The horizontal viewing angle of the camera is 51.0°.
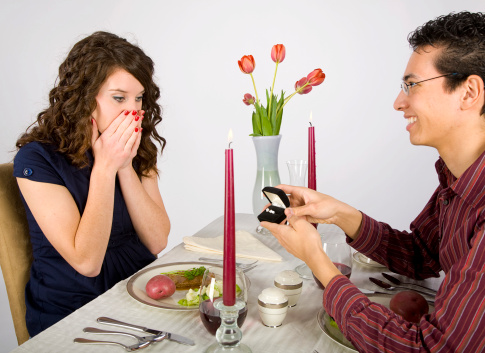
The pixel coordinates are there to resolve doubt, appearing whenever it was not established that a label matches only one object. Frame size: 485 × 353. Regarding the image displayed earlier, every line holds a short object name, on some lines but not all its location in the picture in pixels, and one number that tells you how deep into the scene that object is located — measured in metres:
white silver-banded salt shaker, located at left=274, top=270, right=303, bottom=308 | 1.18
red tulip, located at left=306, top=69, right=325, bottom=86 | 1.65
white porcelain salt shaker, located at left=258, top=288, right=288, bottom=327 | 1.08
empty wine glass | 1.65
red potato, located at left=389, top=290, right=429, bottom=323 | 1.09
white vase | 1.71
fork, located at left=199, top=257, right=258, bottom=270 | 1.47
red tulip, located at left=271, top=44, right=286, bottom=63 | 1.71
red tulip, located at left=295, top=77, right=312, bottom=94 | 1.71
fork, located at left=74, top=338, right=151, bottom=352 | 1.00
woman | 1.54
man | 0.90
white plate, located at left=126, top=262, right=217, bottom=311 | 1.17
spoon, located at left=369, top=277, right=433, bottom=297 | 1.32
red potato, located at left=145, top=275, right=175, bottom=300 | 1.23
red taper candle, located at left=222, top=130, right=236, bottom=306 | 0.85
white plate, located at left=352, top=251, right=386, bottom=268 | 1.48
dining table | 1.02
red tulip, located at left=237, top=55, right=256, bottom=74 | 1.69
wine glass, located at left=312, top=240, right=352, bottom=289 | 1.22
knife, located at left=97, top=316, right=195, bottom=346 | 1.03
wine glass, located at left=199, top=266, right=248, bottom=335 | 1.00
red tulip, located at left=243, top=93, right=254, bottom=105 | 1.76
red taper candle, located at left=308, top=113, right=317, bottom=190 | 1.39
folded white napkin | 1.55
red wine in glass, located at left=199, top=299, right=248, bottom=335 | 1.01
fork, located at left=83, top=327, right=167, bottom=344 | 1.03
